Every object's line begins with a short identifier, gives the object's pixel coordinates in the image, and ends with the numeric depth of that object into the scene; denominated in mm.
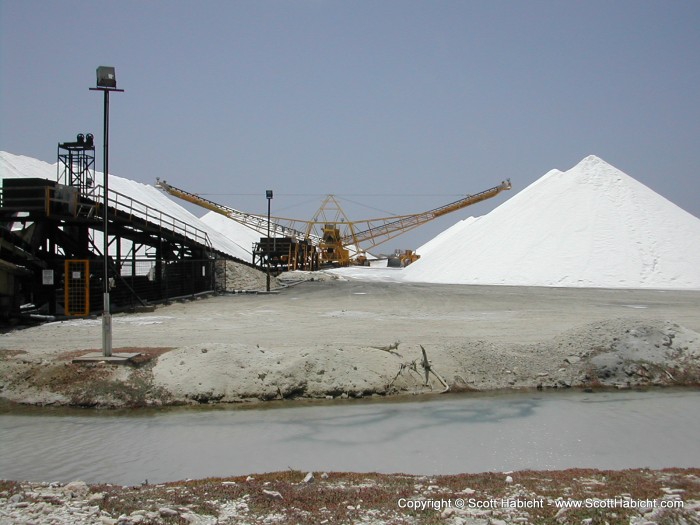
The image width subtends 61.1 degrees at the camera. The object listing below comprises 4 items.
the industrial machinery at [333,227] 65500
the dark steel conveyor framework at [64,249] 18344
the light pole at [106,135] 10862
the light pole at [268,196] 30219
